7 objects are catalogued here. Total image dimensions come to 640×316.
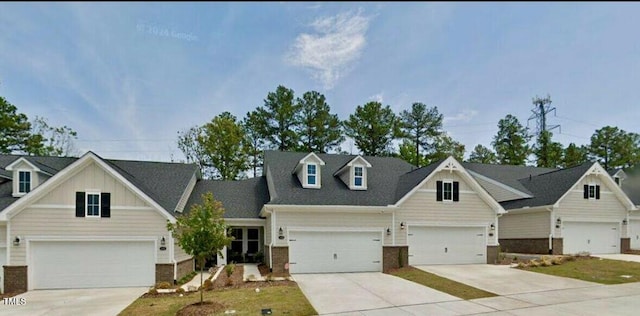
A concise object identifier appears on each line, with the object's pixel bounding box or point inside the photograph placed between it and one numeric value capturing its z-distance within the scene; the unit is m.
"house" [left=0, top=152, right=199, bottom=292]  14.52
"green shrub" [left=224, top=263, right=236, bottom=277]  14.98
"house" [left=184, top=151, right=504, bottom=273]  17.47
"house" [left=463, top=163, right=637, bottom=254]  21.97
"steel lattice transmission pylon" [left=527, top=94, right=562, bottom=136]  44.97
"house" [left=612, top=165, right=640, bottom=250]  24.69
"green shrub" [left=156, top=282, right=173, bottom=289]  14.14
